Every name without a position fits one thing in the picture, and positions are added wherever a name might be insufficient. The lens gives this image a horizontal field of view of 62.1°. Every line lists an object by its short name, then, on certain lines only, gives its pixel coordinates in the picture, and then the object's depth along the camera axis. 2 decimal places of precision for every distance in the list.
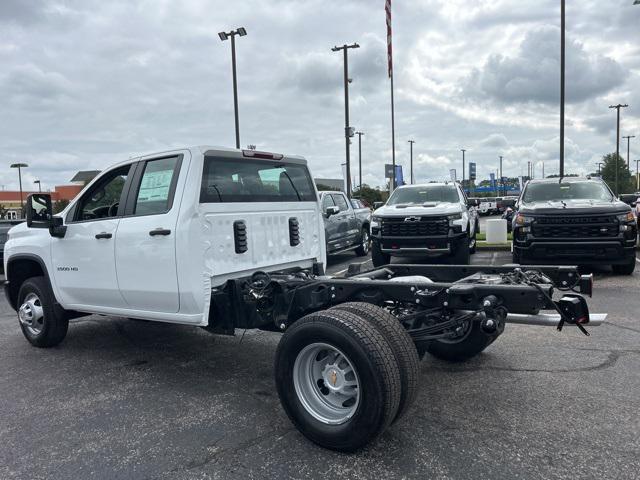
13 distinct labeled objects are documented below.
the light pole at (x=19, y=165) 53.27
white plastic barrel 14.52
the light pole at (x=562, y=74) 19.55
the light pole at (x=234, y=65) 24.95
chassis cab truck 3.25
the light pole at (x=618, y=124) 54.03
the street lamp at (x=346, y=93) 27.98
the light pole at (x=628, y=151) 72.38
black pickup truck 9.09
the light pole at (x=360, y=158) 59.55
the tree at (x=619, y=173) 68.62
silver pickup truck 12.52
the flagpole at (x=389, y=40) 18.38
